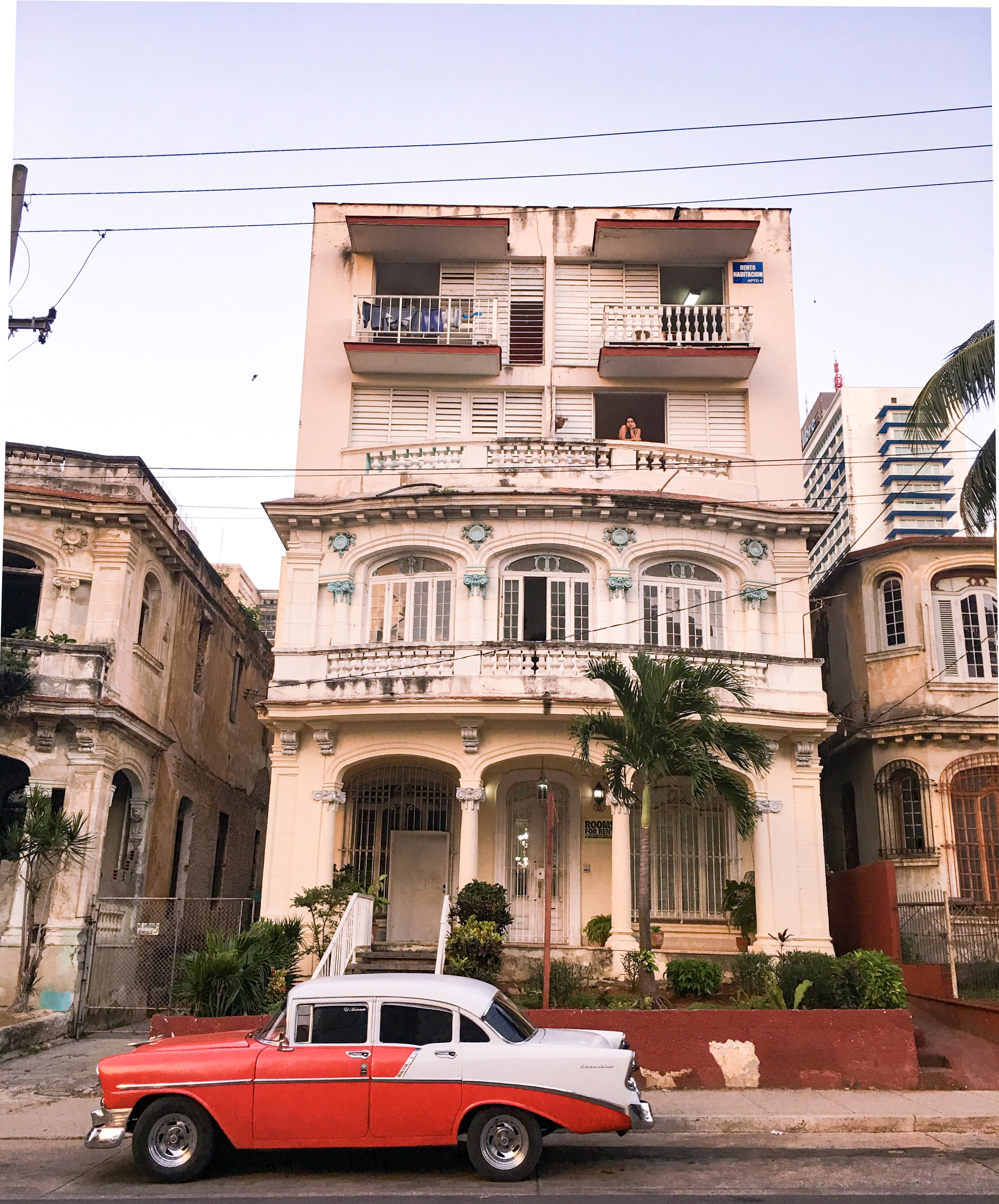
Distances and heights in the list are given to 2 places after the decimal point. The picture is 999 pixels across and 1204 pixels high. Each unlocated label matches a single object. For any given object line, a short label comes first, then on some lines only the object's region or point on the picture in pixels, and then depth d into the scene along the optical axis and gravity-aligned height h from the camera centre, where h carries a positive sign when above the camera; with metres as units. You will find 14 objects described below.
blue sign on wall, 23.31 +13.35
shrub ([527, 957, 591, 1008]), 15.59 -0.77
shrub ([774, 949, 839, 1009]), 14.83 -0.53
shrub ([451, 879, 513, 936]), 17.25 +0.35
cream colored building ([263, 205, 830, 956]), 19.53 +6.98
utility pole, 14.94 +7.85
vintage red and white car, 9.51 -1.41
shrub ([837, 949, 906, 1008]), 14.84 -0.58
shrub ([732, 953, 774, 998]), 16.41 -0.56
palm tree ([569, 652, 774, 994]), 15.08 +2.64
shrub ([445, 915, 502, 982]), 16.19 -0.29
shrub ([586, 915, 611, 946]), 19.38 +0.02
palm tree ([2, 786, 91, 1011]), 17.91 +1.06
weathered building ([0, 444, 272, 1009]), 19.36 +4.42
